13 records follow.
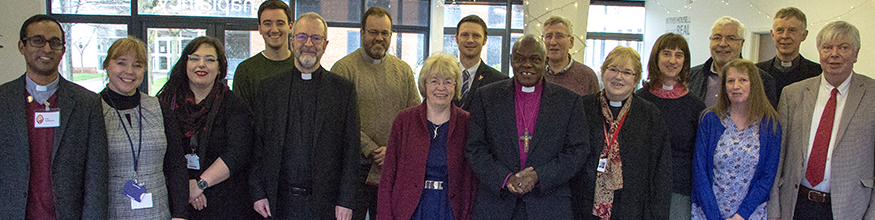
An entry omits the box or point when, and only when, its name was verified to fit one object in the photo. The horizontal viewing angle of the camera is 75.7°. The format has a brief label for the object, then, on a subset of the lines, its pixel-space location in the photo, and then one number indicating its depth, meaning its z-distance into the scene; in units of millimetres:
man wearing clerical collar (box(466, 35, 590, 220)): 2598
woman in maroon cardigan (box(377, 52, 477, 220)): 2711
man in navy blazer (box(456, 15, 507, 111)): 3512
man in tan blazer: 2906
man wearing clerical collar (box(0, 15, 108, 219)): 2270
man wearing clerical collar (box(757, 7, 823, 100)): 3922
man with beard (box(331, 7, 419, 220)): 3354
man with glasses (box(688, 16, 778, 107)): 3578
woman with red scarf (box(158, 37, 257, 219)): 2795
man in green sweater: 3377
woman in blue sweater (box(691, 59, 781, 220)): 2885
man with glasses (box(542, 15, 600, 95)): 3672
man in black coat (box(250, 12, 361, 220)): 2865
